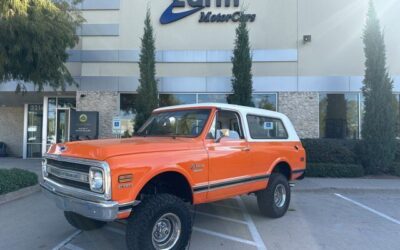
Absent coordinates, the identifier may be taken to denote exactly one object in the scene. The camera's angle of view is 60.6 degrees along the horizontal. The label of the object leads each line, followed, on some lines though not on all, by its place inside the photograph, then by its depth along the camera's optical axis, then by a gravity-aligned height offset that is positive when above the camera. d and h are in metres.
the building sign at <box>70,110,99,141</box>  14.08 +0.19
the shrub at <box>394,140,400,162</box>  13.12 -0.88
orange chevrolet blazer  4.11 -0.59
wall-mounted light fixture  14.52 +3.96
